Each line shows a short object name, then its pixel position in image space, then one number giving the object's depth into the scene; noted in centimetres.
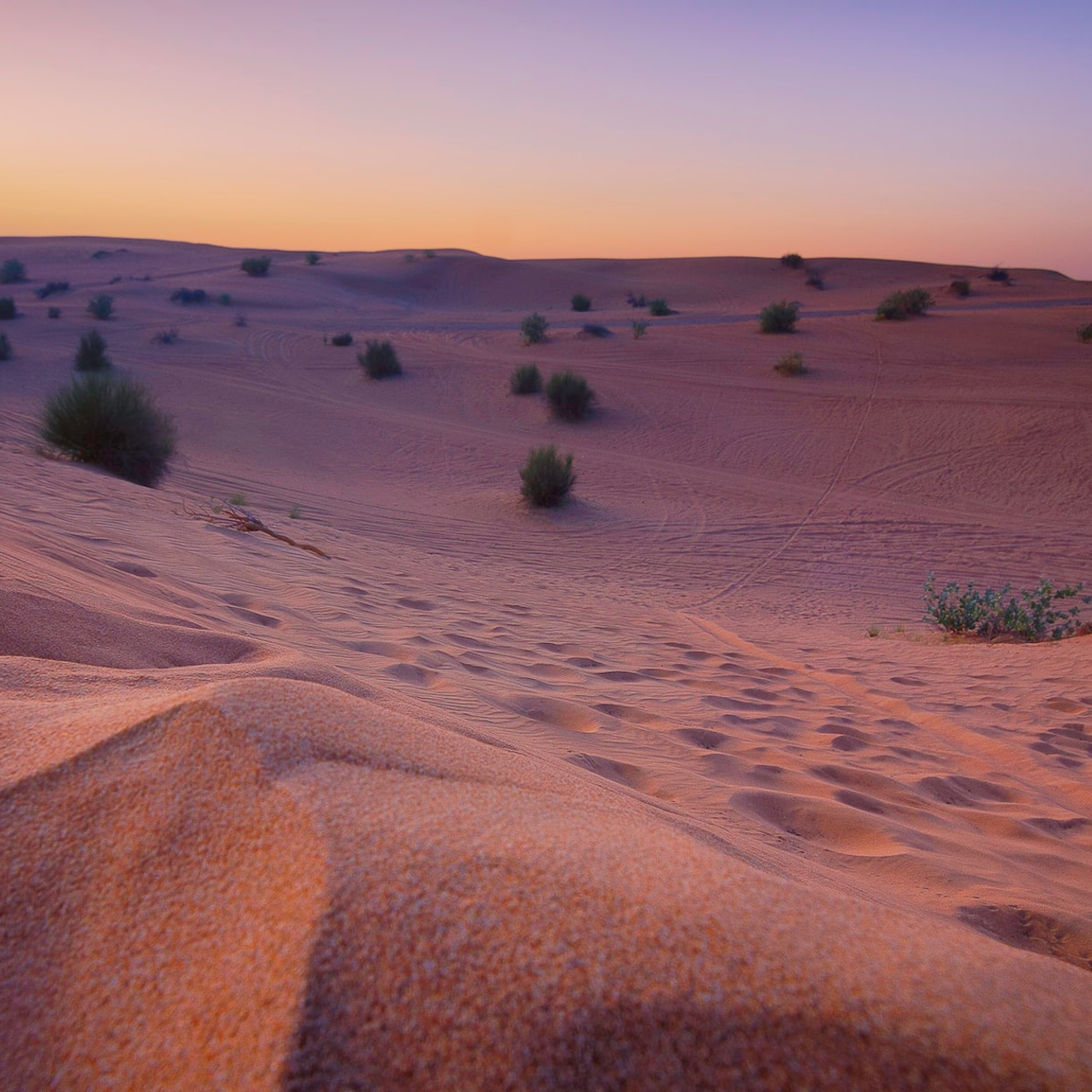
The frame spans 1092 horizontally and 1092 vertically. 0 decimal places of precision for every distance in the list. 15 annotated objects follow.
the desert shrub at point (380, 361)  2433
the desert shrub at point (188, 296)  3825
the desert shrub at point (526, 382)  2238
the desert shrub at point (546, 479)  1412
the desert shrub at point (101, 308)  3067
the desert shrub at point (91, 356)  2192
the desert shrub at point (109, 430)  1142
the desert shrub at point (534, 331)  2931
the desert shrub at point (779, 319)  2906
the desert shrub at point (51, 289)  3909
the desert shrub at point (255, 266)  5094
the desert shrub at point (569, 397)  2062
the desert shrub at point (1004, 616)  786
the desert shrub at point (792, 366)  2367
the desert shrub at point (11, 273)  4544
